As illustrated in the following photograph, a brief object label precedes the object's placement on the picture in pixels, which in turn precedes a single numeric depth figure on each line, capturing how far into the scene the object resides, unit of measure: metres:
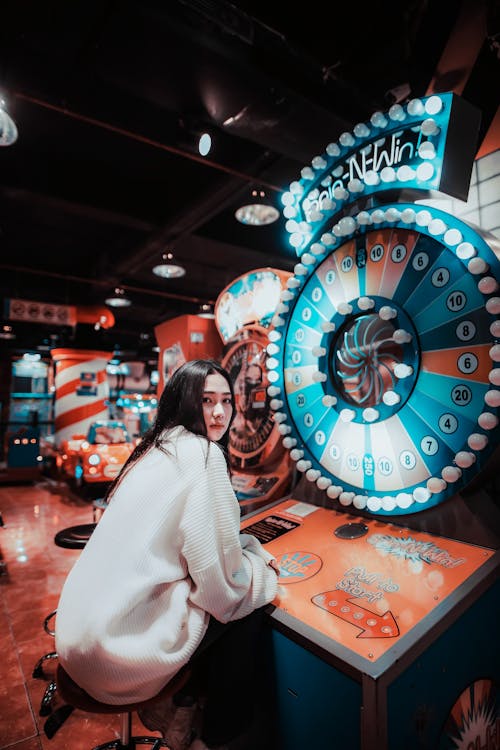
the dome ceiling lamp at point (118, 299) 9.24
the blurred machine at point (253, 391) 2.88
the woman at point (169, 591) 1.26
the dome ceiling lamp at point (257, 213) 5.54
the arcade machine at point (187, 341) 4.51
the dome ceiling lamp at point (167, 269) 7.14
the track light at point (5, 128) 3.02
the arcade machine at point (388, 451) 1.23
